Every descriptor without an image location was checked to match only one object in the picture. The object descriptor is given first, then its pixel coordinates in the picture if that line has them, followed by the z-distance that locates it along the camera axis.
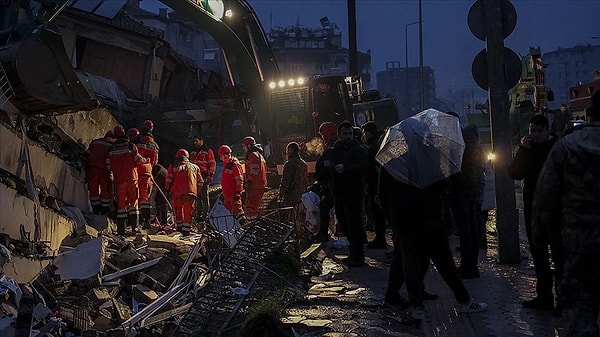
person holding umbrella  5.81
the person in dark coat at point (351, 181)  8.47
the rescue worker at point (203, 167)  14.95
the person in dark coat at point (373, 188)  8.49
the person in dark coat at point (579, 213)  4.07
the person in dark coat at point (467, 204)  7.74
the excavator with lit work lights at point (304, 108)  16.16
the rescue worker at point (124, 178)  11.98
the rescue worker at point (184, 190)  12.65
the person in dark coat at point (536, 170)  6.17
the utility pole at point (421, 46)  42.17
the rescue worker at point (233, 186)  12.69
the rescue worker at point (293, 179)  10.60
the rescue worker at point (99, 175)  12.10
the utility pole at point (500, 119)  8.48
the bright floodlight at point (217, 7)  14.39
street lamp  59.93
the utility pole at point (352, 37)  28.78
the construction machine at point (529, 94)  19.39
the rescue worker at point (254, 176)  12.34
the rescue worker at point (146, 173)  12.83
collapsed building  6.41
